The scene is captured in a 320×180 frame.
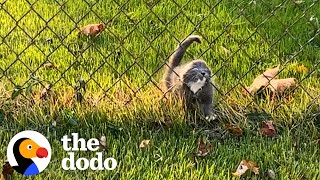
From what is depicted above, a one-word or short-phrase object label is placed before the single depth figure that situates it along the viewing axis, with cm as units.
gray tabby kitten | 281
